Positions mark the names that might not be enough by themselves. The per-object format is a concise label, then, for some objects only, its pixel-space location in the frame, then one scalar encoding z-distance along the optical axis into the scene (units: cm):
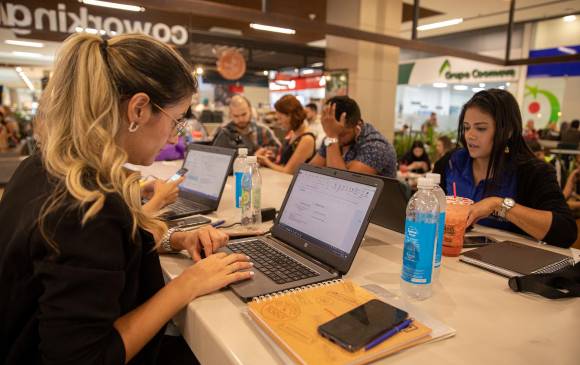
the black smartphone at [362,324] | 72
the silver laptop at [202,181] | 182
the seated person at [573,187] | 383
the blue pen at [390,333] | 72
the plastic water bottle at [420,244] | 92
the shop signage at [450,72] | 978
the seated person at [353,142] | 250
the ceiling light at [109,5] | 368
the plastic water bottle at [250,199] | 159
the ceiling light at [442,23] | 810
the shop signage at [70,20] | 361
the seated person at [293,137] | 338
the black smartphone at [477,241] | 140
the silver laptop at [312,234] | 103
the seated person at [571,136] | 709
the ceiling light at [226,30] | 928
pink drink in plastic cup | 123
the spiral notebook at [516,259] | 113
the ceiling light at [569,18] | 840
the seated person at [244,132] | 352
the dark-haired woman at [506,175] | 144
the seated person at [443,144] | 548
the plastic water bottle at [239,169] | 179
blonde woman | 71
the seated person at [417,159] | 542
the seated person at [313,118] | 621
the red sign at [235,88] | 1515
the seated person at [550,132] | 816
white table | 74
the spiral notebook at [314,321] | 70
